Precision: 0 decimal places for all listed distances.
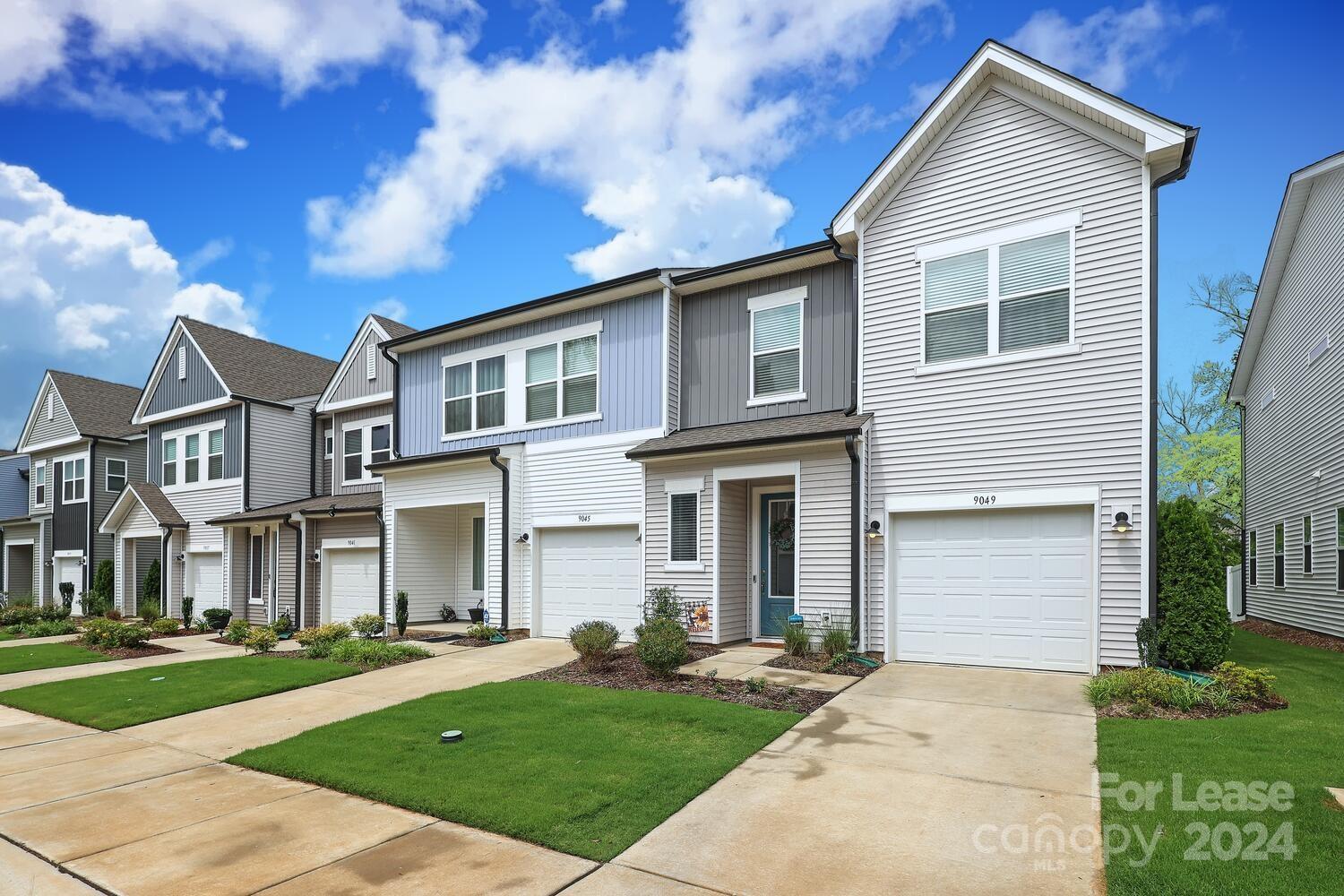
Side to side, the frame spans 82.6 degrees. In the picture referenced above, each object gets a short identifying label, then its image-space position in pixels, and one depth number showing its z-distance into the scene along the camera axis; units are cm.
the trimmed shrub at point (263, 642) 1456
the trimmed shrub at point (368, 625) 1619
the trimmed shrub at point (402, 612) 1652
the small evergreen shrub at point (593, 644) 1116
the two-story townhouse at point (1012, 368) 988
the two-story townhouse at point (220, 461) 2320
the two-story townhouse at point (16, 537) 3344
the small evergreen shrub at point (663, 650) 1012
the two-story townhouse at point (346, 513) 2019
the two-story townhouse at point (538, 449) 1470
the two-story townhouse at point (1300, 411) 1425
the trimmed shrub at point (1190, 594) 927
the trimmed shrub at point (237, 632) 1597
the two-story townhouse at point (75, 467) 2873
